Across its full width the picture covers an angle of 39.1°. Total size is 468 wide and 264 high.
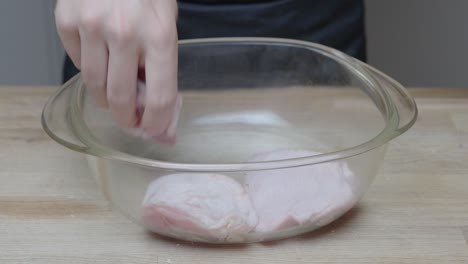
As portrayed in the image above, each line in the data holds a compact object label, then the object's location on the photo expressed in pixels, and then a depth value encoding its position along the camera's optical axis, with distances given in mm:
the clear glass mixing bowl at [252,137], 581
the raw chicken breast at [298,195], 586
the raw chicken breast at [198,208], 577
